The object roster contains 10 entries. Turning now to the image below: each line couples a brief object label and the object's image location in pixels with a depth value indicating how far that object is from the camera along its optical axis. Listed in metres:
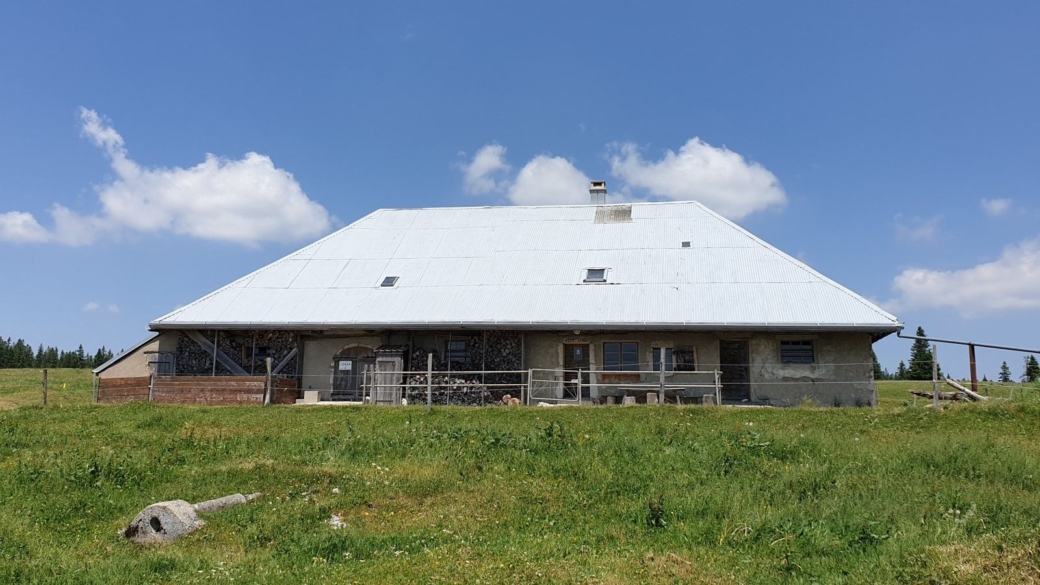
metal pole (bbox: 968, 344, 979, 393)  20.36
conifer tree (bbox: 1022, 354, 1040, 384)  24.14
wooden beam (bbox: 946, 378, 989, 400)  20.74
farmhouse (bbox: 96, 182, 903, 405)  23.08
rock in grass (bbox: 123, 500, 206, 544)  8.80
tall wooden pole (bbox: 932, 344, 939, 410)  17.86
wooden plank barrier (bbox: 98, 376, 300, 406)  23.34
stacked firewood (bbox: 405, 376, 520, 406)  23.69
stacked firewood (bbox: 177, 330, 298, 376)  26.30
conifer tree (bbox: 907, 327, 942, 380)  45.40
